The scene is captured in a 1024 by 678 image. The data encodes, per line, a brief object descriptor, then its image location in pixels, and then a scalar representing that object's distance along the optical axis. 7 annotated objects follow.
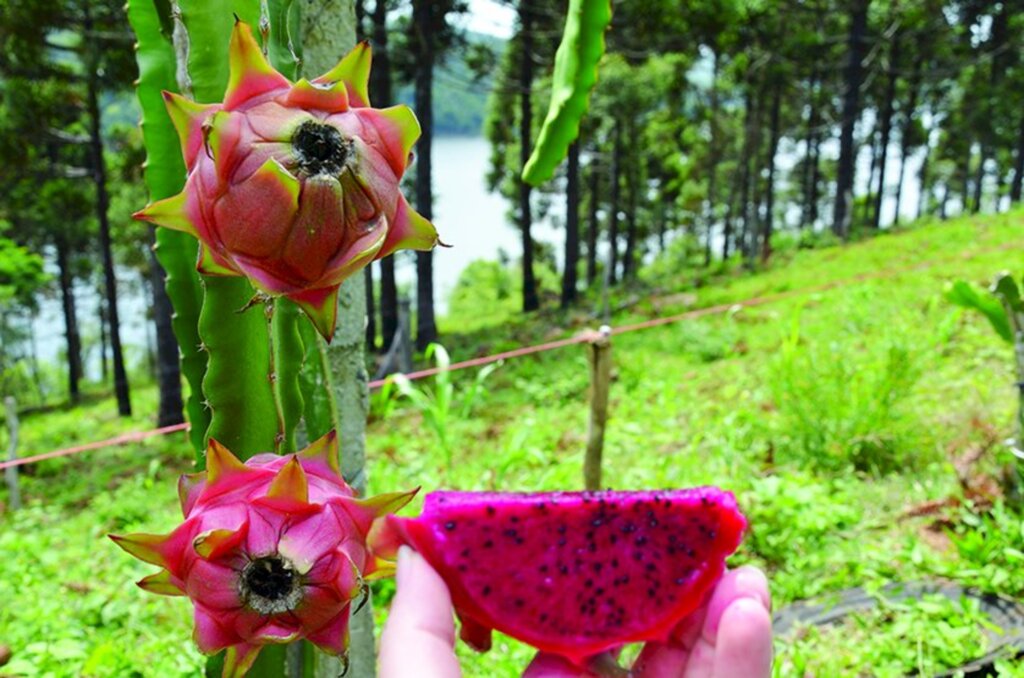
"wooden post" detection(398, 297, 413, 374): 7.50
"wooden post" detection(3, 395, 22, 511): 5.37
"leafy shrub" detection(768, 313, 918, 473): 3.36
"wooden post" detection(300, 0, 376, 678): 1.27
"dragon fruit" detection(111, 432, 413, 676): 0.64
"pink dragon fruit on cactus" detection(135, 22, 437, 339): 0.59
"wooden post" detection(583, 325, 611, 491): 2.31
